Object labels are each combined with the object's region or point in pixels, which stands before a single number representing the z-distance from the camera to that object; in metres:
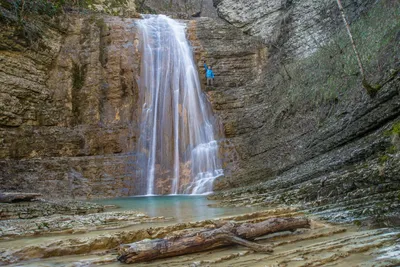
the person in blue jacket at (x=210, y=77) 19.00
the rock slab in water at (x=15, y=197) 8.33
